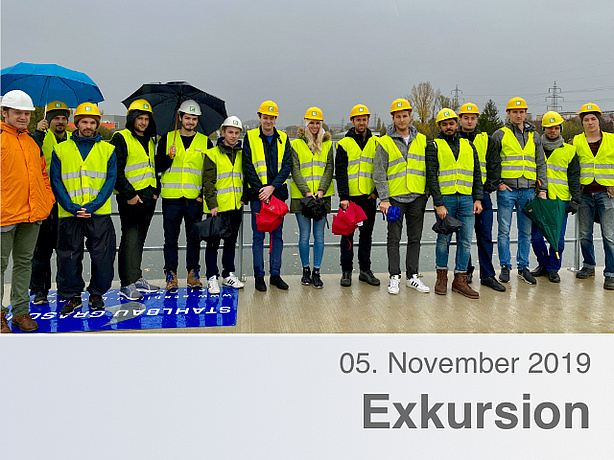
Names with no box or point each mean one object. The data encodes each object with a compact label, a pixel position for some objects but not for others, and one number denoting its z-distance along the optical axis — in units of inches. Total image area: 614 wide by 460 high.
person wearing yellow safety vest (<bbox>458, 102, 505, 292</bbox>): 185.6
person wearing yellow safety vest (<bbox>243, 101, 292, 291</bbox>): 179.8
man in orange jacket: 134.0
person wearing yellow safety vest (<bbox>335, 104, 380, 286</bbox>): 188.2
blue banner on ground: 149.4
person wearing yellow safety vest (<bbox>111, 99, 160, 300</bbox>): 167.6
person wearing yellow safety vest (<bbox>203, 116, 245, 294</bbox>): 176.6
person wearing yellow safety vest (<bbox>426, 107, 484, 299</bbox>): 177.2
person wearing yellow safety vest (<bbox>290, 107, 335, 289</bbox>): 186.5
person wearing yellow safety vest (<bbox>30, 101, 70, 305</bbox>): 161.5
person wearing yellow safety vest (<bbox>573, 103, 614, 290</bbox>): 195.8
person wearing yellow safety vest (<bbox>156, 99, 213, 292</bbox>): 175.8
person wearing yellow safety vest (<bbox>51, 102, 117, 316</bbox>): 151.7
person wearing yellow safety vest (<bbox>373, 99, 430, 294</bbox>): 180.1
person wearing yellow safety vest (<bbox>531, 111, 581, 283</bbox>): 198.2
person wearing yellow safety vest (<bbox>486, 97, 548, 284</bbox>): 190.1
